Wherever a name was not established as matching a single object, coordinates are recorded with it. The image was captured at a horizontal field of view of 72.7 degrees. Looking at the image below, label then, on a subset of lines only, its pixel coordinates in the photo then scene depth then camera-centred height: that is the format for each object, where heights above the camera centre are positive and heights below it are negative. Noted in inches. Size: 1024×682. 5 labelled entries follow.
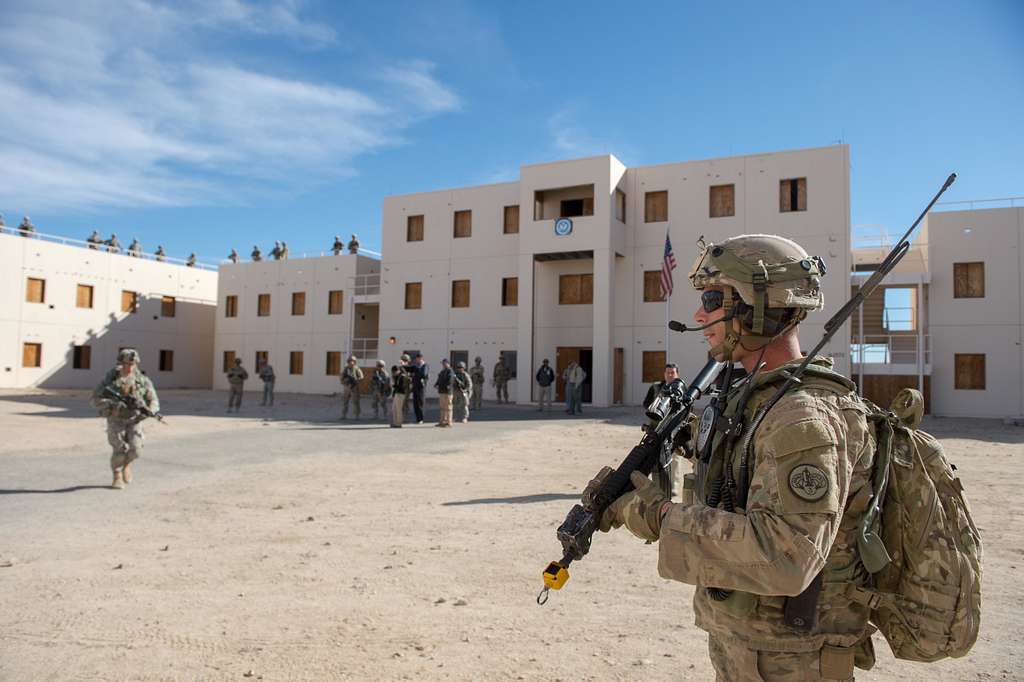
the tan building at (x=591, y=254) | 956.6 +170.8
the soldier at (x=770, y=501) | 66.1 -13.8
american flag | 818.7 +112.7
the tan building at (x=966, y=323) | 904.9 +64.5
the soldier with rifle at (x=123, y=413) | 346.0 -28.3
